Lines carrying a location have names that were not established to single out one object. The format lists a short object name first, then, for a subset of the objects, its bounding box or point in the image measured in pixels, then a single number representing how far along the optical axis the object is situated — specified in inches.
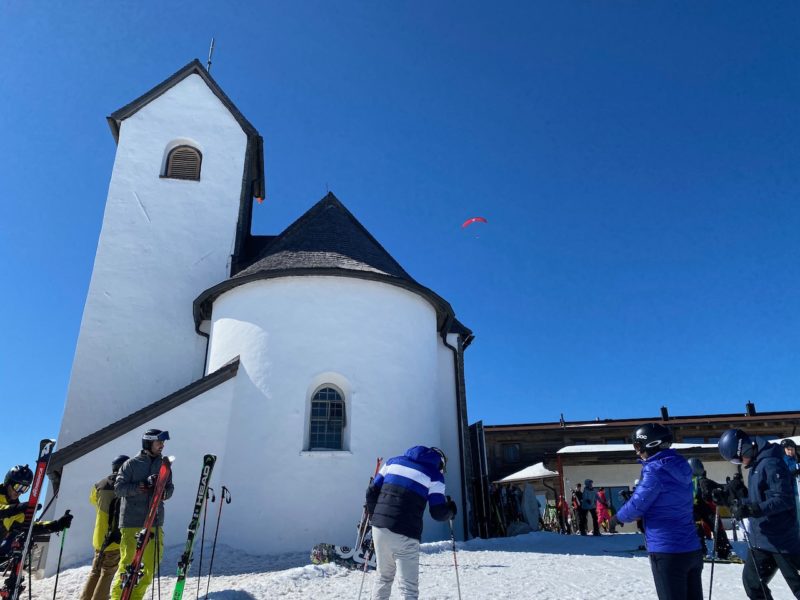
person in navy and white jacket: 208.8
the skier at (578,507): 684.1
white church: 458.9
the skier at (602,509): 682.2
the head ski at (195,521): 228.1
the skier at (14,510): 232.8
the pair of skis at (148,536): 219.3
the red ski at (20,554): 233.0
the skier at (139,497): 227.3
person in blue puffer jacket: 169.5
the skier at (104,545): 244.9
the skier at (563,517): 778.8
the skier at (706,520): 390.2
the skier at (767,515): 206.7
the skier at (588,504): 667.4
